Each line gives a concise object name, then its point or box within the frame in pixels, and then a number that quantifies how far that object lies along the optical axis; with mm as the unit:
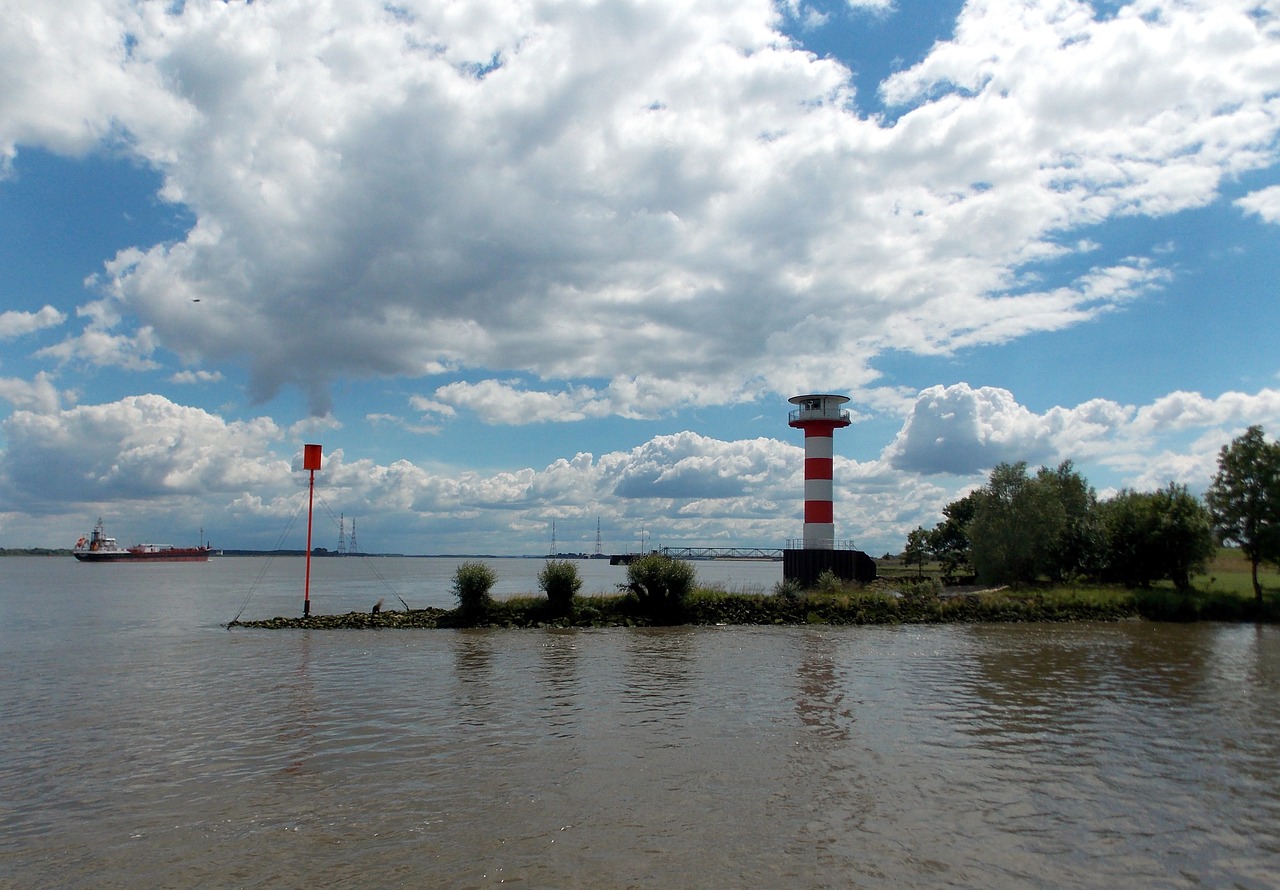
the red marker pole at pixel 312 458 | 34344
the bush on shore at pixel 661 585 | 36250
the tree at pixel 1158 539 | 45094
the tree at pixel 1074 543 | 48500
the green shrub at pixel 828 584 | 43219
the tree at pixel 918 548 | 76875
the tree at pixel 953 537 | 69812
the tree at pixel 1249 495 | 43250
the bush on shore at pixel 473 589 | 34750
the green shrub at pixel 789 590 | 39344
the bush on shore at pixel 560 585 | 35188
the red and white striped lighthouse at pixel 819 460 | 50188
